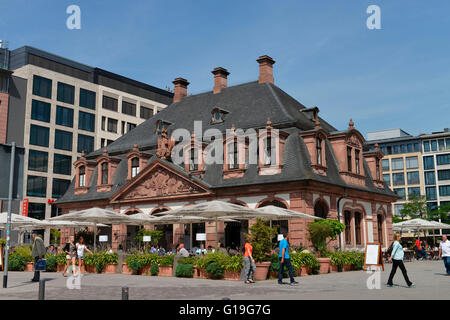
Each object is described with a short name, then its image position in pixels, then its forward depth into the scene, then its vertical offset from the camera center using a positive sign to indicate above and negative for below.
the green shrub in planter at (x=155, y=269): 23.69 -1.21
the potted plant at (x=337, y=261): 25.77 -0.96
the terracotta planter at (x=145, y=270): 24.25 -1.29
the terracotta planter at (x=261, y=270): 20.64 -1.11
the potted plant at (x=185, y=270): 22.20 -1.19
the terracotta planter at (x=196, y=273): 22.24 -1.31
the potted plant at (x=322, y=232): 26.61 +0.52
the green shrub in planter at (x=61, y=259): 26.89 -0.85
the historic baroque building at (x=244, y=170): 31.03 +4.76
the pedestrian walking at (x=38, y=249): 20.46 -0.26
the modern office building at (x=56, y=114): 58.47 +15.50
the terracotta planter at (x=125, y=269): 25.06 -1.30
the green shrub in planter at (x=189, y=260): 22.44 -0.78
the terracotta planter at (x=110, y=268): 25.92 -1.27
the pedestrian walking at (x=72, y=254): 21.14 -0.47
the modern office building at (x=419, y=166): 91.31 +13.46
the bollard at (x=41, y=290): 11.04 -1.00
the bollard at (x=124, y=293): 9.12 -0.88
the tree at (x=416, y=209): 79.89 +5.02
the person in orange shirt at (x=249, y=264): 19.11 -0.81
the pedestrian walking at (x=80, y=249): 23.73 -0.30
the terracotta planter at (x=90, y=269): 26.42 -1.34
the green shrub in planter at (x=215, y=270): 20.84 -1.11
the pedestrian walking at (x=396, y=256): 16.56 -0.47
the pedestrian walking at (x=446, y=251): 22.12 -0.41
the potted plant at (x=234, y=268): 20.48 -1.02
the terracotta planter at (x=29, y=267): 28.30 -1.32
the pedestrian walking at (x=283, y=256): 18.30 -0.50
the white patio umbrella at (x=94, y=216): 26.67 +1.35
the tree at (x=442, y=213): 81.50 +4.37
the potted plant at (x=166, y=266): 23.39 -1.07
